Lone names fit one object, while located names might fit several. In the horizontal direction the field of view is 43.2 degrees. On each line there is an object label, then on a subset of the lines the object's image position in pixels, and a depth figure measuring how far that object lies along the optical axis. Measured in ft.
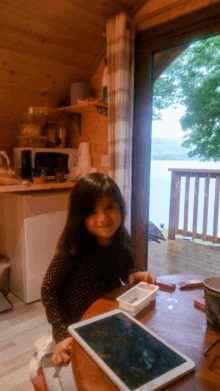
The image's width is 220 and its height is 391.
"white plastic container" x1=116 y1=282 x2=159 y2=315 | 2.55
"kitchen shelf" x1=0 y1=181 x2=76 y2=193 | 6.23
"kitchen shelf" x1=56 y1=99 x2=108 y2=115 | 6.90
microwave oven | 7.04
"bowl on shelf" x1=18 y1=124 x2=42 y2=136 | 7.29
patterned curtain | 6.34
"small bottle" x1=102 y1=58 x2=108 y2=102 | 7.07
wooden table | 1.78
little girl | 3.07
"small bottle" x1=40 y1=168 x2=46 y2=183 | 7.00
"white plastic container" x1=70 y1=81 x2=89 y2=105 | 7.64
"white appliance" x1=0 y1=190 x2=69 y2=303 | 6.77
